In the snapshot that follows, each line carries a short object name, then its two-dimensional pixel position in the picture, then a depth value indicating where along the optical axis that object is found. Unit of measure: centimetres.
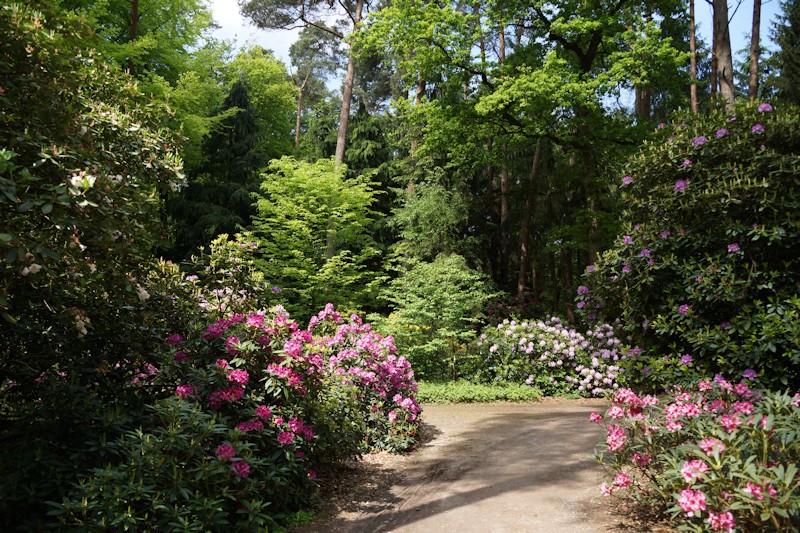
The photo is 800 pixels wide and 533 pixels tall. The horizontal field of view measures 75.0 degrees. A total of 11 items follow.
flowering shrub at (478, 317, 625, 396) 1005
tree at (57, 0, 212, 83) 1258
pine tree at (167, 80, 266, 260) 1576
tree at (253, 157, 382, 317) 1377
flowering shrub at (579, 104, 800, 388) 422
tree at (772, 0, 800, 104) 1908
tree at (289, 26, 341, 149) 2780
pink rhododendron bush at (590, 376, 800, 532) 264
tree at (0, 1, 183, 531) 276
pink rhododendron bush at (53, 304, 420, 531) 299
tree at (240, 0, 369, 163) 1752
